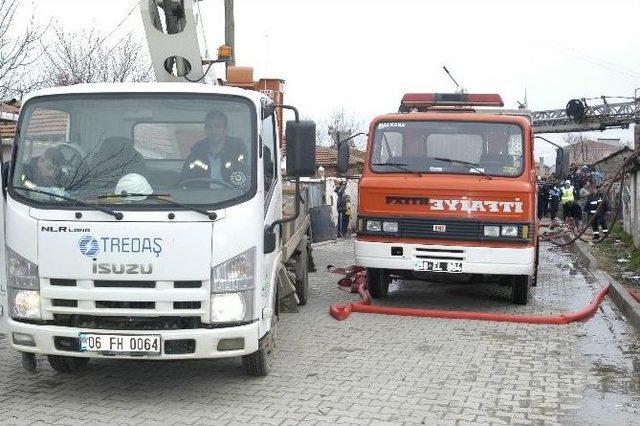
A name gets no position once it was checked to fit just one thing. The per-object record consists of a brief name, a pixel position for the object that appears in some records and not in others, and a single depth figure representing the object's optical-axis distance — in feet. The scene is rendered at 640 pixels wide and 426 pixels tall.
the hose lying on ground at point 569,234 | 40.62
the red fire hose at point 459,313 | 29.32
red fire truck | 29.91
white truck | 17.43
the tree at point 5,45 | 53.57
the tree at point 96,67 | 75.15
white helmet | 18.08
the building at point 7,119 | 34.74
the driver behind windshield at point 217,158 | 18.49
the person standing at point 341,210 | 74.43
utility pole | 53.21
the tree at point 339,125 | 231.91
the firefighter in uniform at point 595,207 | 63.10
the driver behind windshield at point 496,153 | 31.09
